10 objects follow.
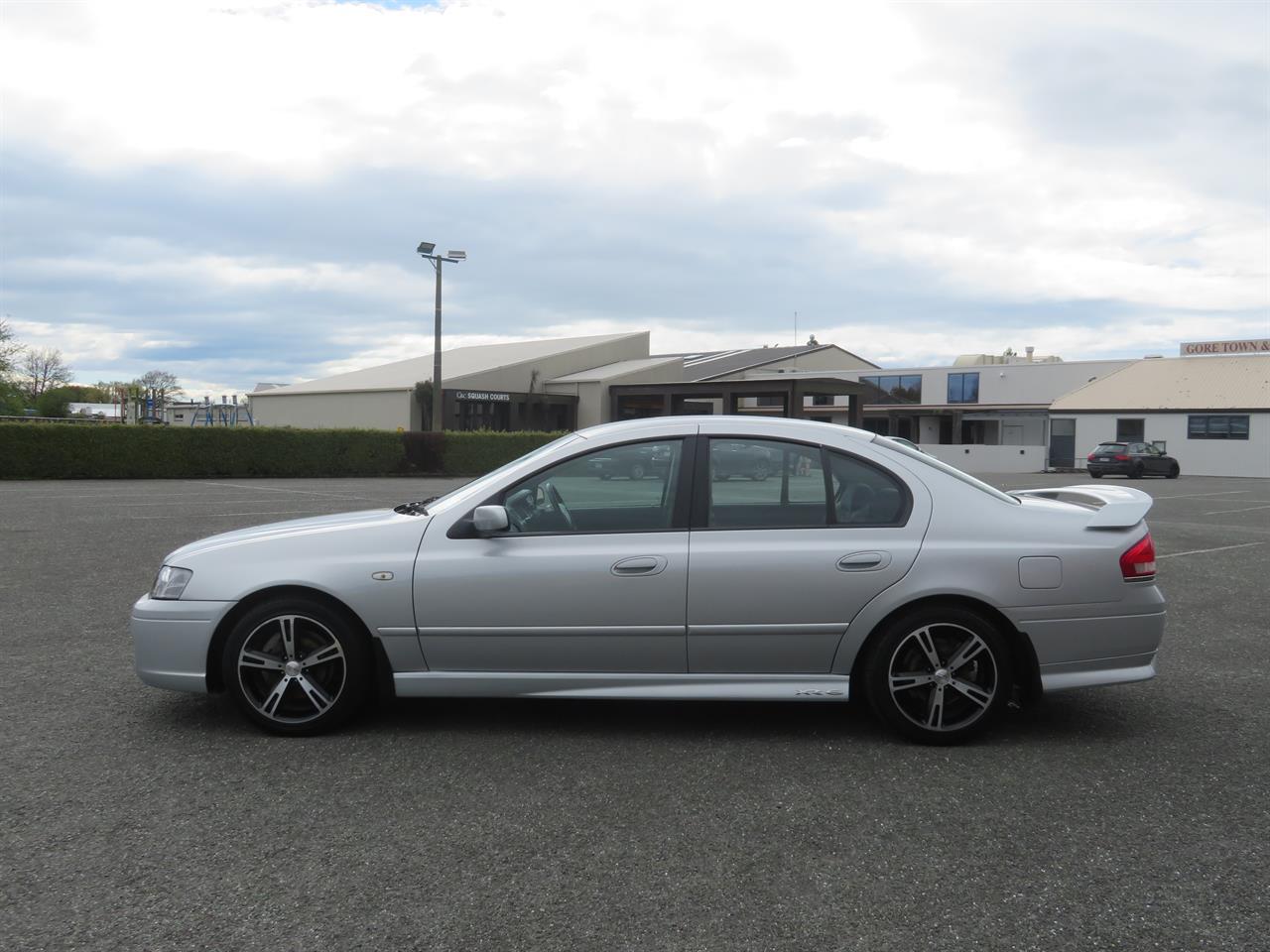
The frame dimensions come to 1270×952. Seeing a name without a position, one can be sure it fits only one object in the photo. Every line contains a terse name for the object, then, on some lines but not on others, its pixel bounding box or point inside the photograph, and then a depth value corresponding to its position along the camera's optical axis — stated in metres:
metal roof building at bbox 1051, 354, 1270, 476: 45.25
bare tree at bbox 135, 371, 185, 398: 91.12
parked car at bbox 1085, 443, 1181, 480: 38.19
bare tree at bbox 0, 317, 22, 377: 56.62
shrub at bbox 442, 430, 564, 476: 34.47
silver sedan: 4.49
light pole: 32.75
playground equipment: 56.17
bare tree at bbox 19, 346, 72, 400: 79.56
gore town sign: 56.34
